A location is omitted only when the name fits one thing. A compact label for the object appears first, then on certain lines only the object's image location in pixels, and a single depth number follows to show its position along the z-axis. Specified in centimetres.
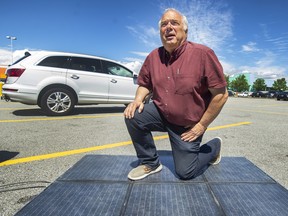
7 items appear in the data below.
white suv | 621
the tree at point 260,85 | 9838
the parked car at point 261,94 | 5288
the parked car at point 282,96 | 3341
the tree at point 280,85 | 9371
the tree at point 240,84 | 9494
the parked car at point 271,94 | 5043
